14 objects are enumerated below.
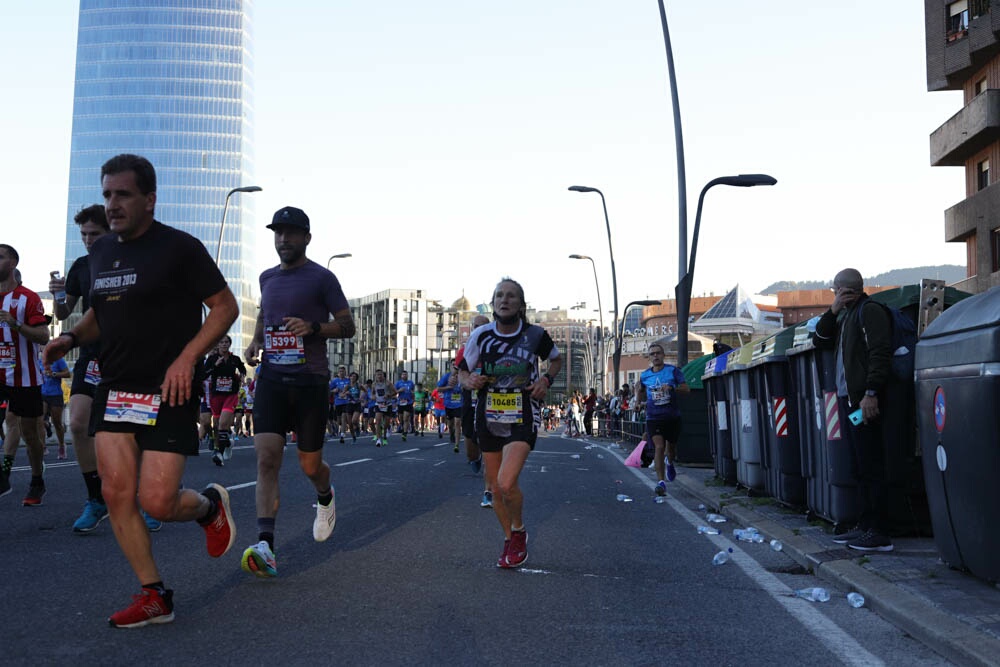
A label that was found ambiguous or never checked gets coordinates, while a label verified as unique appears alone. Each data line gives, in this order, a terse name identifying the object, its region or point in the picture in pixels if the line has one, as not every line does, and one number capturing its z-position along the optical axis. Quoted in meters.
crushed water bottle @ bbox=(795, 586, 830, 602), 6.07
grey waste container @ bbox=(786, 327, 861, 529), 8.23
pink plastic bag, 15.88
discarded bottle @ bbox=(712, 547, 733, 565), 7.42
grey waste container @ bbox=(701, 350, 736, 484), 13.48
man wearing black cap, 6.36
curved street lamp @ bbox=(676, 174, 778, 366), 18.70
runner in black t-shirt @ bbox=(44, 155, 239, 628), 4.83
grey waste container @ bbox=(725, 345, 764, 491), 11.48
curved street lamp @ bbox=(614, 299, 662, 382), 41.01
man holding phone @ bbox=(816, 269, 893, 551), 7.38
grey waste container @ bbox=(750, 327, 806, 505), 9.96
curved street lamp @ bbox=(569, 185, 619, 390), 38.73
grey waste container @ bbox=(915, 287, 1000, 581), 5.49
